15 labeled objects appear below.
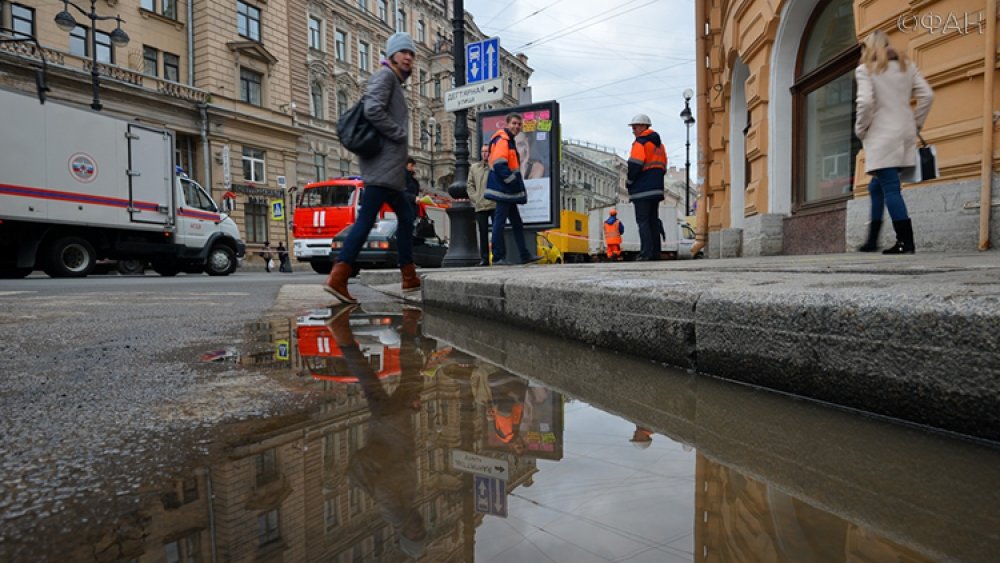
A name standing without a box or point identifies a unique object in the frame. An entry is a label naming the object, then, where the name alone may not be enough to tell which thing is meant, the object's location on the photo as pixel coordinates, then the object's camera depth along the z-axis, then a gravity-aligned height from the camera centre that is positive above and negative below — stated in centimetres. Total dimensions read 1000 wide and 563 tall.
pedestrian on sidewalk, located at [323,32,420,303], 425 +93
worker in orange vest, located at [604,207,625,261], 1836 +102
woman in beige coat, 479 +122
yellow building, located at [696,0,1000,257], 526 +180
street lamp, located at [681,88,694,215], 2236 +592
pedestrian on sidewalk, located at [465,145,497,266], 835 +114
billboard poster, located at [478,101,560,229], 979 +184
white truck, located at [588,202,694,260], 2525 +142
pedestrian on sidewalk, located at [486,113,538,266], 712 +107
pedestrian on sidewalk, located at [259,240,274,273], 2395 +56
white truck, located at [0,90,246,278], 1074 +156
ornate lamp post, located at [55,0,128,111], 1389 +606
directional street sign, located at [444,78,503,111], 784 +235
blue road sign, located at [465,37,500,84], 852 +304
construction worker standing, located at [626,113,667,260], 738 +115
